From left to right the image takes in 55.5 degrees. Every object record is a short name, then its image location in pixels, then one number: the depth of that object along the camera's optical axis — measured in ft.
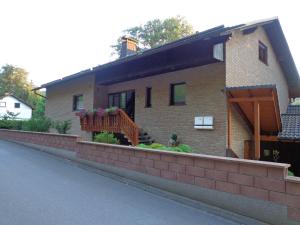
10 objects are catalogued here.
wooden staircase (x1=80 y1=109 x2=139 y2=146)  38.67
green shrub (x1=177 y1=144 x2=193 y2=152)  25.81
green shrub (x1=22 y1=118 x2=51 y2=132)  50.90
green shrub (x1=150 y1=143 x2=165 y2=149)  26.61
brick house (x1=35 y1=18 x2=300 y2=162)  33.30
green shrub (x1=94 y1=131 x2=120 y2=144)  32.73
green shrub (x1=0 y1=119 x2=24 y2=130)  64.08
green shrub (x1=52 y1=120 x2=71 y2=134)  45.57
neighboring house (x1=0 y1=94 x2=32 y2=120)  170.19
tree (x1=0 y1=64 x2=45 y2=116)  212.43
